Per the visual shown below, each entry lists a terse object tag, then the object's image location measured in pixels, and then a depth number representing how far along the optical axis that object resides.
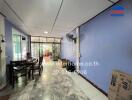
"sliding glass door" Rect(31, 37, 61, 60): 6.91
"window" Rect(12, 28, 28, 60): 4.09
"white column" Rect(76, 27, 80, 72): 3.62
